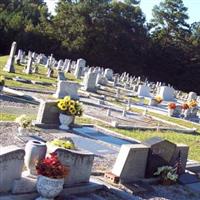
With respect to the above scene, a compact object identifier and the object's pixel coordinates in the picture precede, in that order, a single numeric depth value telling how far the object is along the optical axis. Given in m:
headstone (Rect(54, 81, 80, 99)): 23.77
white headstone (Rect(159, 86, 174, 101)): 36.41
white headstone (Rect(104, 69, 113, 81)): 42.84
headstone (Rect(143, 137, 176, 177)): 11.12
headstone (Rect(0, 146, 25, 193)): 7.88
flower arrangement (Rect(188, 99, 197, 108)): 28.20
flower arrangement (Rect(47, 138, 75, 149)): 9.14
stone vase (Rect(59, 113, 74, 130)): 14.94
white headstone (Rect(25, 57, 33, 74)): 32.95
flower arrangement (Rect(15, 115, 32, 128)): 12.91
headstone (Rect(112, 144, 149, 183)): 10.42
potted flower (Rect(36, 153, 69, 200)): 8.02
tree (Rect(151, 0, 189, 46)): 75.56
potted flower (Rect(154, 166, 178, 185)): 11.28
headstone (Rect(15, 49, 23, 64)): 38.55
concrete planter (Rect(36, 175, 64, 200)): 8.02
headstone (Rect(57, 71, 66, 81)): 31.85
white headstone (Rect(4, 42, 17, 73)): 31.19
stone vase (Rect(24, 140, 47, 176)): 8.66
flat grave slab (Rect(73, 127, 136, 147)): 14.73
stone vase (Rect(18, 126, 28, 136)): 12.81
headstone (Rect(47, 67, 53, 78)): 34.19
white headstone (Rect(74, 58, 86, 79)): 39.38
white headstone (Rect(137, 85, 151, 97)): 34.69
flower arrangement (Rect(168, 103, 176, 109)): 25.92
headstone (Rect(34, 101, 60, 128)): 14.63
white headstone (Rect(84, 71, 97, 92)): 29.78
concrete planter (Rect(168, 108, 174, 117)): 26.30
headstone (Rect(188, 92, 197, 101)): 38.79
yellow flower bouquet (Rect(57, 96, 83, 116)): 14.67
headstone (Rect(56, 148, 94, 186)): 8.95
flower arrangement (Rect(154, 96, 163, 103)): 29.91
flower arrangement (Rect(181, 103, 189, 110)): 26.90
